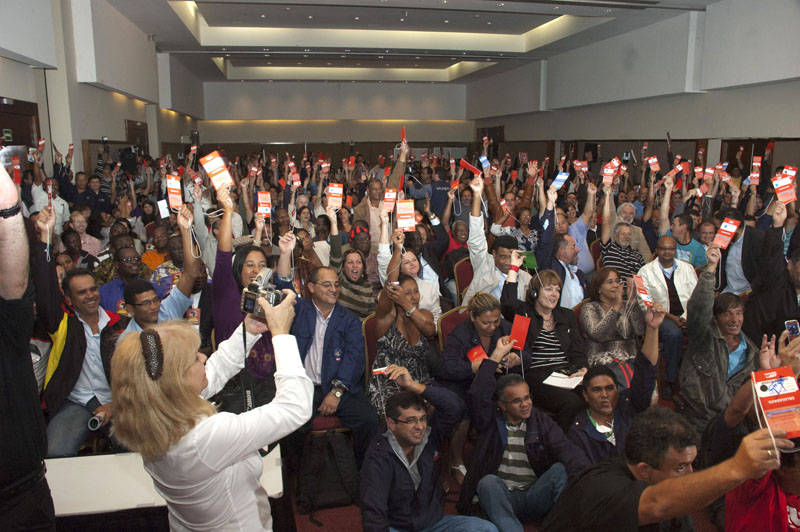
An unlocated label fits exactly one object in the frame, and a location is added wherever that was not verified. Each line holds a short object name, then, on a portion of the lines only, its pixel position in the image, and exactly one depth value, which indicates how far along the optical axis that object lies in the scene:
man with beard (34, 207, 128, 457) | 2.82
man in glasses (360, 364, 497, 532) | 2.41
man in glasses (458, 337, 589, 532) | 2.68
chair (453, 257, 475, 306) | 5.05
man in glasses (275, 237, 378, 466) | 3.25
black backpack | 3.05
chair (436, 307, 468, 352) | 3.80
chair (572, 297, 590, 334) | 4.02
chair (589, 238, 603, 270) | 6.11
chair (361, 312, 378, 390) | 3.71
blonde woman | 1.42
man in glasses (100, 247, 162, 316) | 3.84
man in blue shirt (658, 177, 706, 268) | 5.34
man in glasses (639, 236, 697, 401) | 4.50
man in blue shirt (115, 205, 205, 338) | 3.10
